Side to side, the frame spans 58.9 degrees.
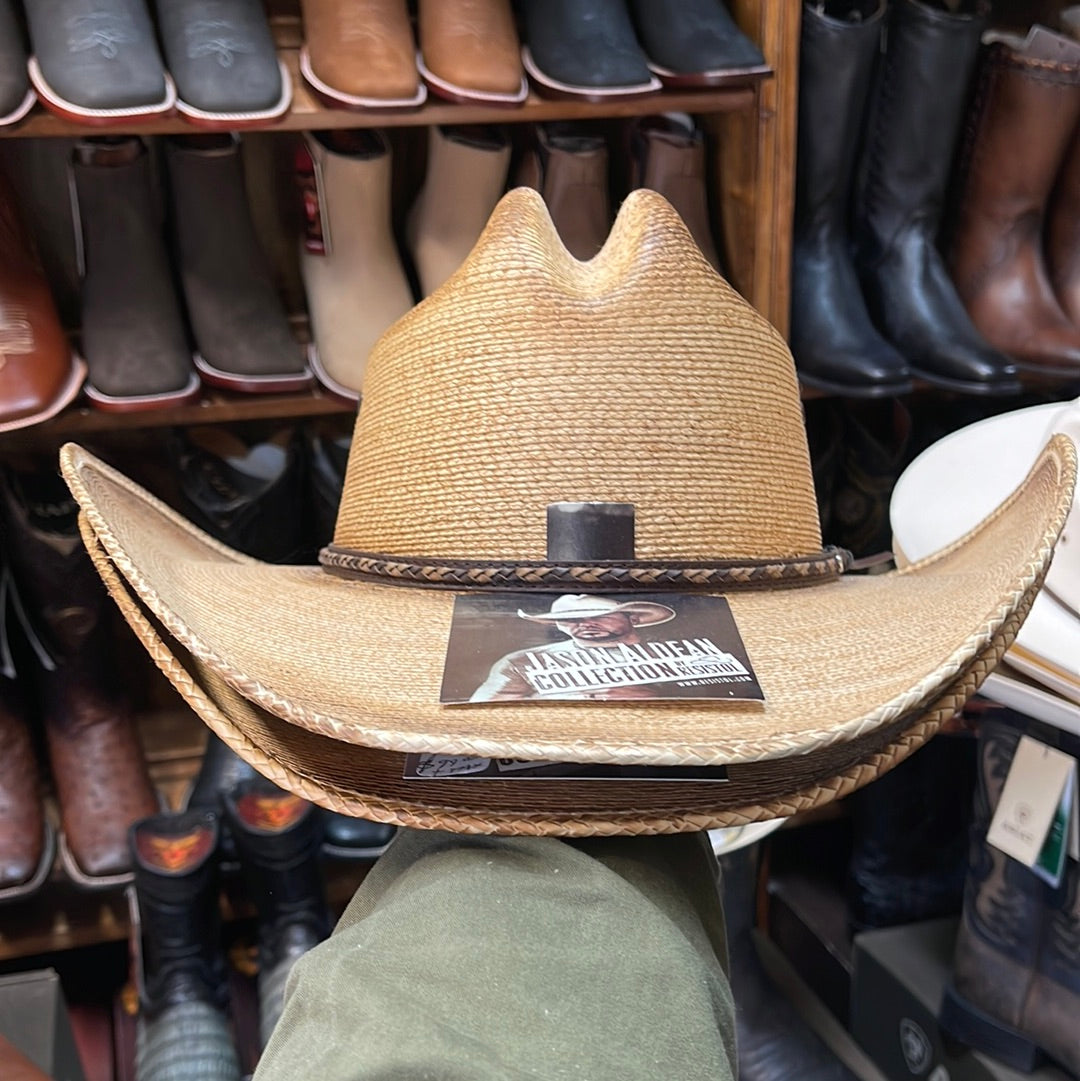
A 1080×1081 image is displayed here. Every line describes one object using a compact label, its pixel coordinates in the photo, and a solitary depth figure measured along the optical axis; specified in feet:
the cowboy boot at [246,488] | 4.10
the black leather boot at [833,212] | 3.85
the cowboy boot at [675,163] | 3.94
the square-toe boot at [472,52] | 3.58
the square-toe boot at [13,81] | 3.18
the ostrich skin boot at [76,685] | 3.96
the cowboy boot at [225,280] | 3.80
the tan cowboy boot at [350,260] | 3.87
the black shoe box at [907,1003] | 3.64
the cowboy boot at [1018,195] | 4.14
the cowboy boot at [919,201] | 4.02
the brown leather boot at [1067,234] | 4.45
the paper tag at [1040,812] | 3.09
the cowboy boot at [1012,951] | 3.18
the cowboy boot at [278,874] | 3.89
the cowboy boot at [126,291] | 3.66
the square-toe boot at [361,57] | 3.48
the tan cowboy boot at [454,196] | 3.91
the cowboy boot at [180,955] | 3.70
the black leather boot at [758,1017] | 4.24
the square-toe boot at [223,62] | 3.35
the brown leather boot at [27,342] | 3.41
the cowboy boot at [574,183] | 3.92
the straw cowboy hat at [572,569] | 1.43
